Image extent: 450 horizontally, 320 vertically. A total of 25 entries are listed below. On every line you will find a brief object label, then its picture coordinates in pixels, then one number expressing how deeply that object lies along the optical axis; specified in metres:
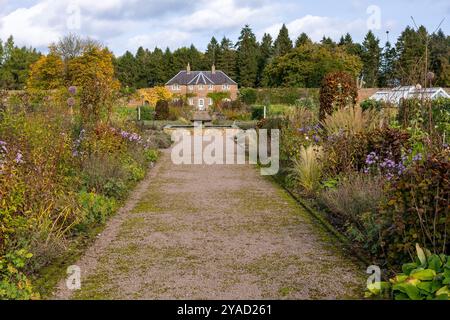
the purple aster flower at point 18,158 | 4.30
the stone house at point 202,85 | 58.62
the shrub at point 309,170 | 7.57
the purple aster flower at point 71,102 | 12.07
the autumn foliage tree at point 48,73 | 41.50
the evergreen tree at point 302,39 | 58.22
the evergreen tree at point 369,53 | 52.28
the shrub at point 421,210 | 3.83
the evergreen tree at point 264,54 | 61.94
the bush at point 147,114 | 30.44
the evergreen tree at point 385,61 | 49.59
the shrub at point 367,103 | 17.48
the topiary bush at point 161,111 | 29.62
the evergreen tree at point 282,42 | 61.41
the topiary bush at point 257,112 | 29.30
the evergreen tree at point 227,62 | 62.88
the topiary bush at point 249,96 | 42.59
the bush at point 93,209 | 5.42
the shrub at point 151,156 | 11.56
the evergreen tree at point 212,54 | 65.62
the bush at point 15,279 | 3.31
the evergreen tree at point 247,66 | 60.97
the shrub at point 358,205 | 4.69
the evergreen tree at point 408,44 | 43.04
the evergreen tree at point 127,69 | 60.75
